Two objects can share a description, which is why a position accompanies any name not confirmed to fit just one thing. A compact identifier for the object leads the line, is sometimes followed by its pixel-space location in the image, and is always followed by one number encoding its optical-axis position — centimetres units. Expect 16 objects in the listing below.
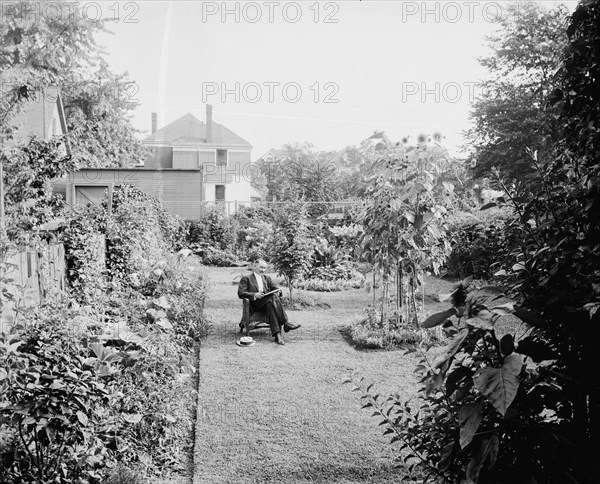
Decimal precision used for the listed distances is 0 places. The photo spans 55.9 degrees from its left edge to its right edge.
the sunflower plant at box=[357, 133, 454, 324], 754
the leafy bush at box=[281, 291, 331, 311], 1052
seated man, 794
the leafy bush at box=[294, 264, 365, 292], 1287
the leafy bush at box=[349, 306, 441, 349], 761
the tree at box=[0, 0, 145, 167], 2369
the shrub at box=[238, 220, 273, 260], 865
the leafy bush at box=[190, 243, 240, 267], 1814
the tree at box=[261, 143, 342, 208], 3706
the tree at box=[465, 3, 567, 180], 2817
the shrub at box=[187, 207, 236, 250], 2044
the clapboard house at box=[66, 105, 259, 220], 2505
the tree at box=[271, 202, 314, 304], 1066
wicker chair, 793
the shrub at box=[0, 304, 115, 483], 273
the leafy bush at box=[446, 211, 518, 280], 1292
